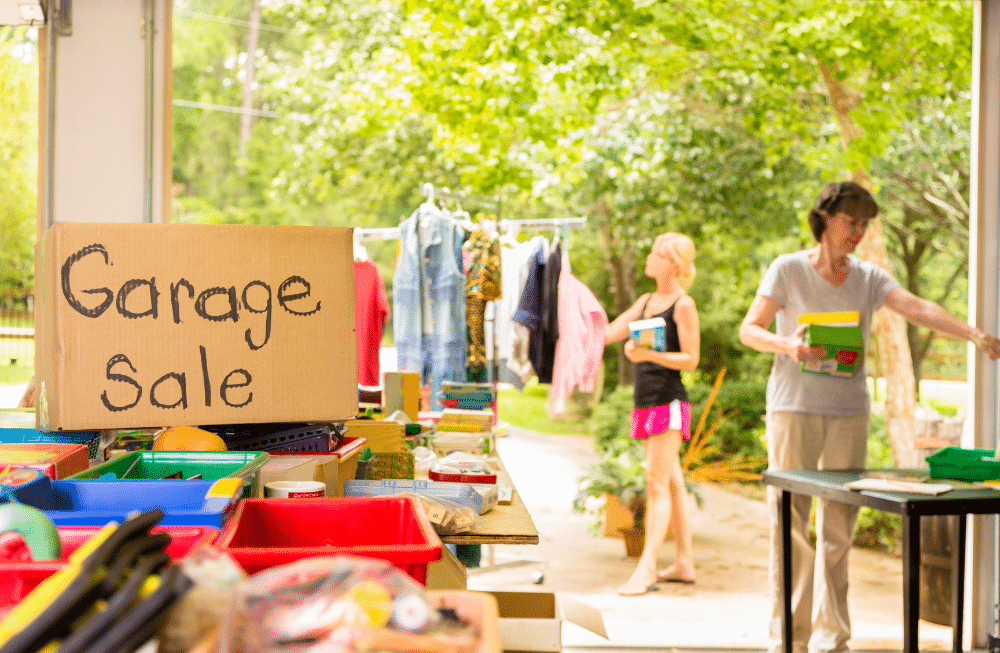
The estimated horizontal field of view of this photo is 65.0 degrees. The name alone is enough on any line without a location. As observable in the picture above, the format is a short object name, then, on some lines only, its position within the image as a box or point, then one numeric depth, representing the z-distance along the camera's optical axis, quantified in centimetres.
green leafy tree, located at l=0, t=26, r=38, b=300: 294
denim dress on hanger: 375
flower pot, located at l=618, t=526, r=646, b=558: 443
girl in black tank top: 353
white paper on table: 198
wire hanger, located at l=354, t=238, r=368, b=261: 381
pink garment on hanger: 405
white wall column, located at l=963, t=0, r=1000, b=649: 295
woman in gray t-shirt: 253
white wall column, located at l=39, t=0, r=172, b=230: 252
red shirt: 376
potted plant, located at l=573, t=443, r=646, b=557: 445
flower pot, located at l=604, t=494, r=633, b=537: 473
